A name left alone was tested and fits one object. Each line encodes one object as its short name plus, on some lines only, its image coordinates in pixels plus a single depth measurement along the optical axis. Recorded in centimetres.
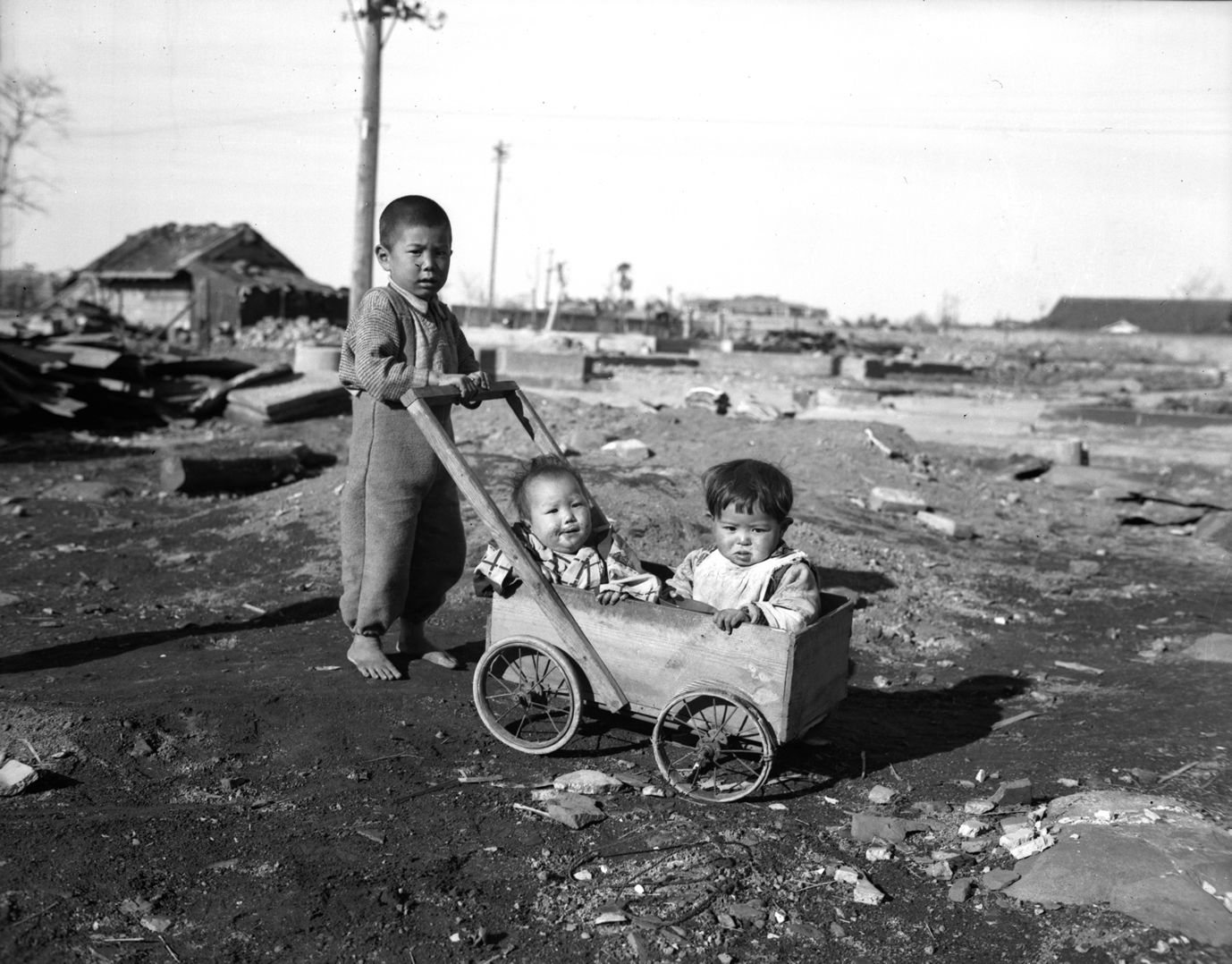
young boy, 455
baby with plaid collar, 427
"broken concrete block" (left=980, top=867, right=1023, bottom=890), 324
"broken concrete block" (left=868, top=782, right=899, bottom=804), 395
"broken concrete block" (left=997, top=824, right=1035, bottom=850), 351
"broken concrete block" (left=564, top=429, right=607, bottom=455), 1120
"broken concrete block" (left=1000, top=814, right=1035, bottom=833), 364
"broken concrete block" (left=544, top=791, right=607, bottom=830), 361
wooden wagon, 370
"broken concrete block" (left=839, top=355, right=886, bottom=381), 2436
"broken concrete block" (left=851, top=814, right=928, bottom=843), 358
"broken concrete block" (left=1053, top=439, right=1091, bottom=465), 1340
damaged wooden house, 3266
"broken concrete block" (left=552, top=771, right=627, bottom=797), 388
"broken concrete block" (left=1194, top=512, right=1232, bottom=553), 1008
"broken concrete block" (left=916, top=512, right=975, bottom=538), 930
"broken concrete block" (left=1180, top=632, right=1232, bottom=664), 620
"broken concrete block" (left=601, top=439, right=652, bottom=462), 1033
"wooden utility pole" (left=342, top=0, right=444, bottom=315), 1630
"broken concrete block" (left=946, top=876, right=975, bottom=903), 318
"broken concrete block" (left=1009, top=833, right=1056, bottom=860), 342
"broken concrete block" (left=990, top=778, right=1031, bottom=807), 389
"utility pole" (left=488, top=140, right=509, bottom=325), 5378
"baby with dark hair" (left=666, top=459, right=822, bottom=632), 387
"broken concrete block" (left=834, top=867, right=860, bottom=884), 328
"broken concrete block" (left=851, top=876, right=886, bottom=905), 317
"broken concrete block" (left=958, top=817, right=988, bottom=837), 362
